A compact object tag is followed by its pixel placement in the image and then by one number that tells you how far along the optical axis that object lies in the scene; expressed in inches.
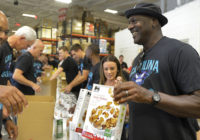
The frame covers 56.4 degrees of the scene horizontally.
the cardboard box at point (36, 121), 60.9
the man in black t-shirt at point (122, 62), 264.8
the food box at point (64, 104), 116.7
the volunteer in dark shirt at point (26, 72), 105.0
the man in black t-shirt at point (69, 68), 145.9
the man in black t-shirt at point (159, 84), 35.4
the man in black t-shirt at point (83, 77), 129.5
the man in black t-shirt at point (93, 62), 103.0
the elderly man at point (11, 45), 78.9
